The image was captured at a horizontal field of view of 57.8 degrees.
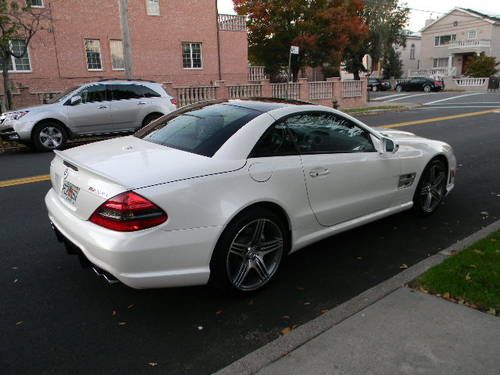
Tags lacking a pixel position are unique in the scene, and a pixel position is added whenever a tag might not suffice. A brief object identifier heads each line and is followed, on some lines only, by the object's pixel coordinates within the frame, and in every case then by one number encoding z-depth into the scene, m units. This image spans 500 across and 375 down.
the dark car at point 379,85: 45.97
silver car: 10.80
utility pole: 14.63
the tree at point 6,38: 12.82
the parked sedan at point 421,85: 40.62
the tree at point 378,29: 50.12
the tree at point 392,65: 53.81
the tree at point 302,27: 32.88
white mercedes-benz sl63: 3.06
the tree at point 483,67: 43.91
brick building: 23.64
